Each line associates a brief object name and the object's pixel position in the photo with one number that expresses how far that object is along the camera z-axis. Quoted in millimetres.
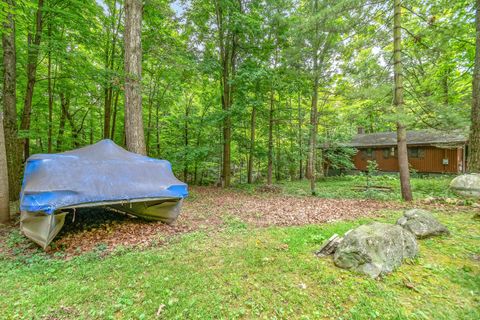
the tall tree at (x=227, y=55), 10444
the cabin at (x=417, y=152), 14492
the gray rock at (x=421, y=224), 4309
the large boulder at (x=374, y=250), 3146
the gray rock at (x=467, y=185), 6925
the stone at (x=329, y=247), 3701
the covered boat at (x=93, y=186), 3803
